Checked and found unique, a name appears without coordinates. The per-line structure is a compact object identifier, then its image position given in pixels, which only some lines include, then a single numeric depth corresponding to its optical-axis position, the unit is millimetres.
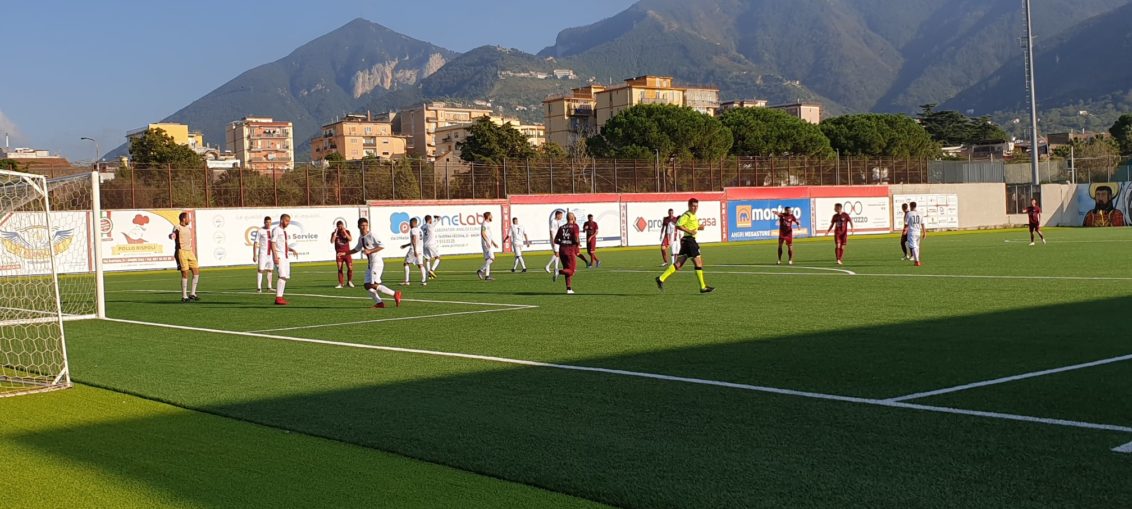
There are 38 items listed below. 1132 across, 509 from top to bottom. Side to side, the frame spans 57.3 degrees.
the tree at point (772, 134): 88562
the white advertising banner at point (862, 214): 59838
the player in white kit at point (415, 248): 27078
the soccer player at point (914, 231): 28875
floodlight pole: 64762
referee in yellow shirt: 20906
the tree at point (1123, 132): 129750
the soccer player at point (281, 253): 21609
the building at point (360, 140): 191750
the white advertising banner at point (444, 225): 45406
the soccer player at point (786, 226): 30609
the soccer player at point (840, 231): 29922
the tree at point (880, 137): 95812
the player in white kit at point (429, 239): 28016
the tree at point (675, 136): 82250
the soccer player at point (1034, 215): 39031
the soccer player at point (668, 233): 29880
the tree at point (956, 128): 149625
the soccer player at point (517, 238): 31703
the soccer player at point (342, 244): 25969
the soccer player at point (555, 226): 26369
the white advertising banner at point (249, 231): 41562
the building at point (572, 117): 171500
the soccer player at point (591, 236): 31000
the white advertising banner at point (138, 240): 39312
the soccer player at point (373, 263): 19281
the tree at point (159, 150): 92875
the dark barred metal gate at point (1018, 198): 72188
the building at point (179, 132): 176375
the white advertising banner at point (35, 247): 21469
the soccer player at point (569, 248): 22141
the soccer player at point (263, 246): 24417
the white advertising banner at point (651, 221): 52375
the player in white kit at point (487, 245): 27797
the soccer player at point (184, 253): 22812
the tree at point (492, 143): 98119
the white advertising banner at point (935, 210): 64375
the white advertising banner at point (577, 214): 49344
